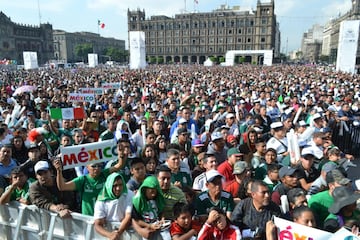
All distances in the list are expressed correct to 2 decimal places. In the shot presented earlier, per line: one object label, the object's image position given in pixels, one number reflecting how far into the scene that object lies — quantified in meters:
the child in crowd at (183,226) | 2.85
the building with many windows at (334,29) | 78.38
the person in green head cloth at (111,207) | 3.07
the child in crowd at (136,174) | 3.73
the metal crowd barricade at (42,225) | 3.15
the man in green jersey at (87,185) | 3.40
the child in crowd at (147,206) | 3.00
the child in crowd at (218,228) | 2.74
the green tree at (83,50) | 107.50
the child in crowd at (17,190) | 3.49
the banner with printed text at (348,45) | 23.41
